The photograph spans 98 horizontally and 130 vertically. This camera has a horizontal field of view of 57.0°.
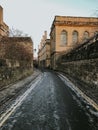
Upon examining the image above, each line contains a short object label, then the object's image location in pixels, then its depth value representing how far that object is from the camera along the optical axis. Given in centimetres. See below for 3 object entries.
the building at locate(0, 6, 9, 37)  1486
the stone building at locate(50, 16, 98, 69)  2075
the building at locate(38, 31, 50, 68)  2897
